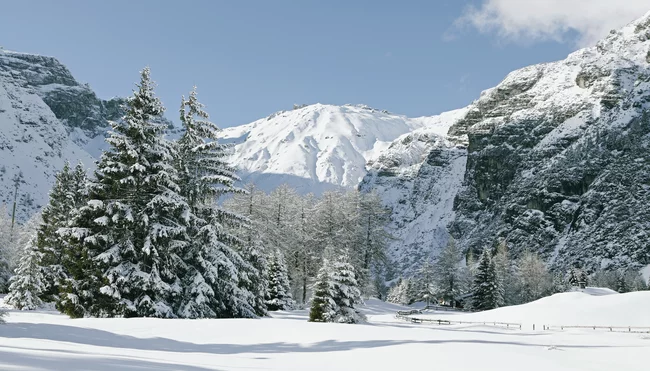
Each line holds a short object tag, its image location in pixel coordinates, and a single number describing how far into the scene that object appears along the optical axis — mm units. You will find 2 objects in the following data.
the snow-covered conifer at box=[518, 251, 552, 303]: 86188
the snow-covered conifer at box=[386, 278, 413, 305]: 95194
